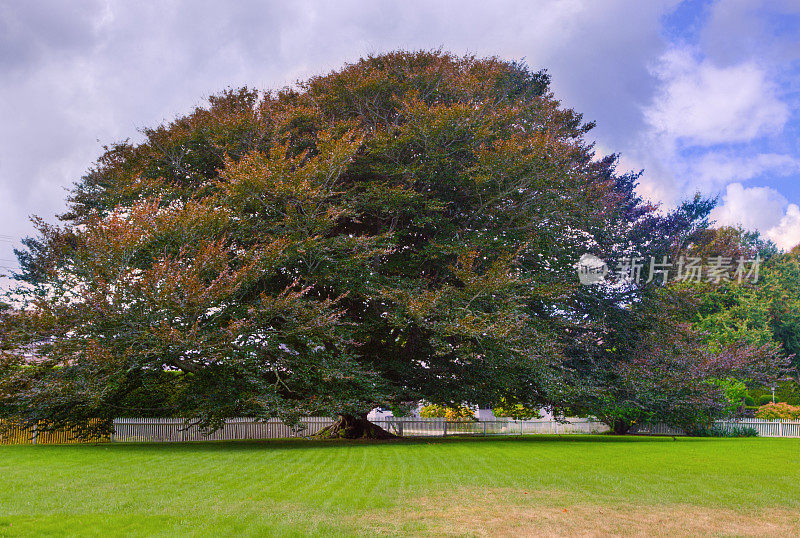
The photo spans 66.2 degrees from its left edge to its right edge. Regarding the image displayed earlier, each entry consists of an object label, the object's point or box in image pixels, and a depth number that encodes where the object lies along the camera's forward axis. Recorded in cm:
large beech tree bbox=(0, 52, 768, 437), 1534
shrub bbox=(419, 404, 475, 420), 3422
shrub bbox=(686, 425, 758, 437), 2733
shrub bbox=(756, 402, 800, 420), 3002
